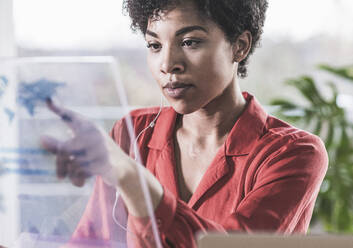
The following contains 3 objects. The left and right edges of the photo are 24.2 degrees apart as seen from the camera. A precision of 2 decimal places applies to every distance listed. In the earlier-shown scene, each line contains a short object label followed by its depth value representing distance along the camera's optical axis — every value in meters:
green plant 1.80
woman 1.22
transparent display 1.06
